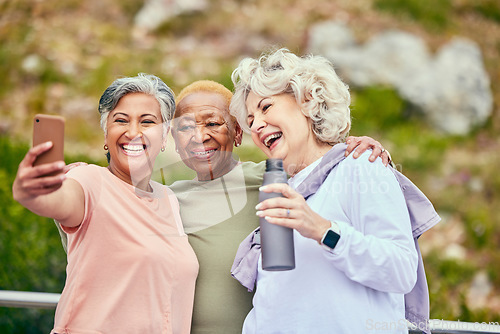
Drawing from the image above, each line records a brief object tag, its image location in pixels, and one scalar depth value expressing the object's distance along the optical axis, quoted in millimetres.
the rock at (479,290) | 6559
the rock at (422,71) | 9992
